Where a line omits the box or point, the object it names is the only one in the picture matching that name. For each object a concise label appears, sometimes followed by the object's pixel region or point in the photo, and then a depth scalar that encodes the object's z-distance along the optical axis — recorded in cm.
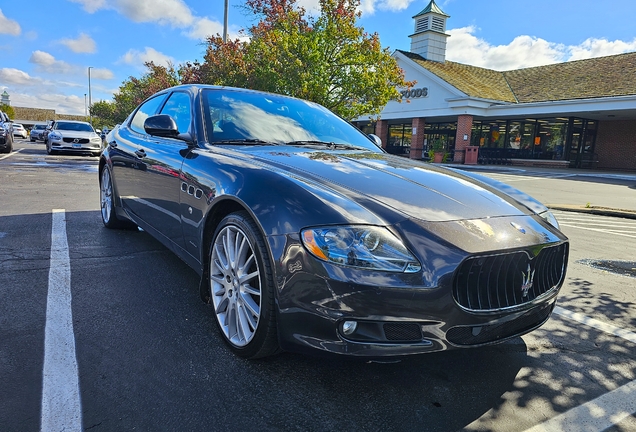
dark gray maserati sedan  195
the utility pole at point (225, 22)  1752
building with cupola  2366
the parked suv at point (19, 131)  4042
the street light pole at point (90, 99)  6671
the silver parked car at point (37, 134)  3492
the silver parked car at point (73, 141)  1686
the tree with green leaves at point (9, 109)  7991
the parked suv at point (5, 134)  1541
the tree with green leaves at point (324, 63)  1255
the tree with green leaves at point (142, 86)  2720
